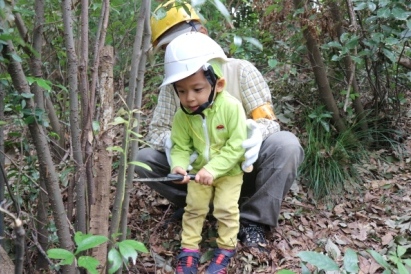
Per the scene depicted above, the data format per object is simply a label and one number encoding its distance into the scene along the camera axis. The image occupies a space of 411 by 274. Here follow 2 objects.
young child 2.30
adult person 2.67
